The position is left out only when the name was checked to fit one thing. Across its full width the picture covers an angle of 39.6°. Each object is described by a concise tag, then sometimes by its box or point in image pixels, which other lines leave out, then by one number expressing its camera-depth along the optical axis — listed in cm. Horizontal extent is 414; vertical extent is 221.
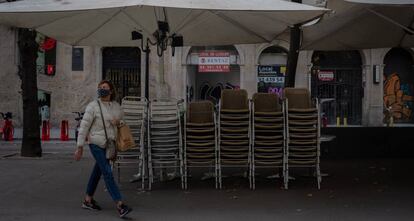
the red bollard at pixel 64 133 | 2162
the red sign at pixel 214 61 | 2984
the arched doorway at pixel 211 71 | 2986
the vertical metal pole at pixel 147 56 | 1126
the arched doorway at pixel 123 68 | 2991
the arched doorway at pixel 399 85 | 3031
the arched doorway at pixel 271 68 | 2998
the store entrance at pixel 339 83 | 3008
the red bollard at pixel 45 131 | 2189
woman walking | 738
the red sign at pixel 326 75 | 3017
